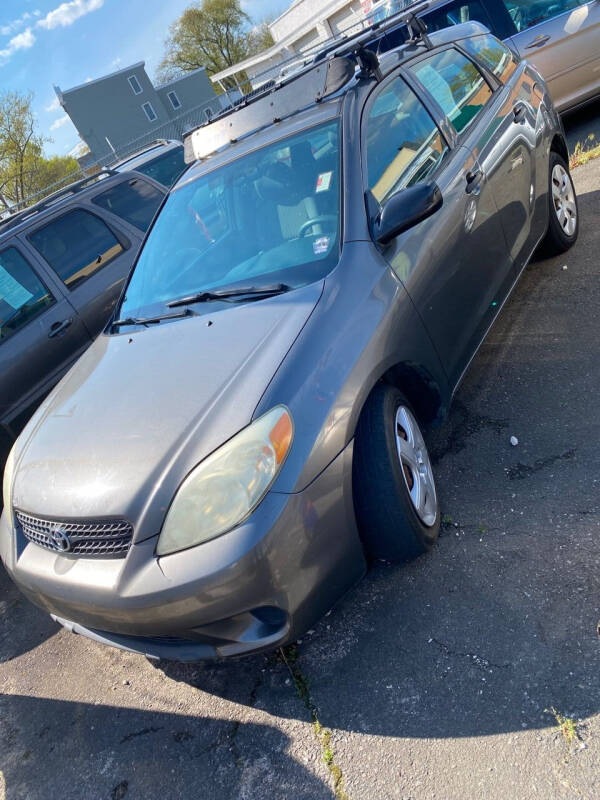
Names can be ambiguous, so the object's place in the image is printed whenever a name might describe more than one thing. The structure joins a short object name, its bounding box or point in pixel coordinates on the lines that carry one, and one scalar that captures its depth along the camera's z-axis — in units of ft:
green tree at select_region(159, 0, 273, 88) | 174.81
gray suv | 13.94
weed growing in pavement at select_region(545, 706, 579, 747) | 5.89
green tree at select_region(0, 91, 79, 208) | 112.68
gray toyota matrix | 6.57
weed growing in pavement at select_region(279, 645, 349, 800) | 6.45
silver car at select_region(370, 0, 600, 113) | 22.91
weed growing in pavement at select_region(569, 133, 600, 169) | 20.66
